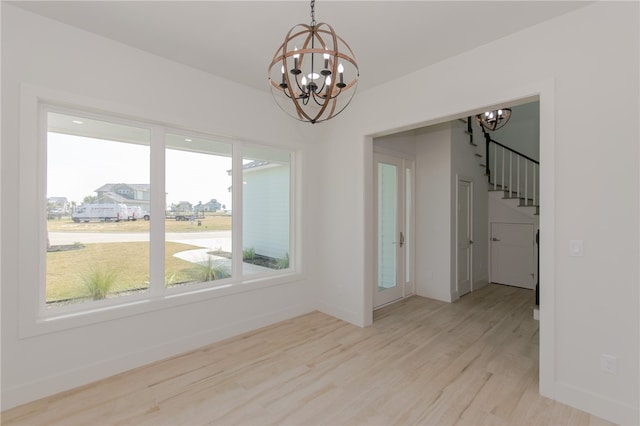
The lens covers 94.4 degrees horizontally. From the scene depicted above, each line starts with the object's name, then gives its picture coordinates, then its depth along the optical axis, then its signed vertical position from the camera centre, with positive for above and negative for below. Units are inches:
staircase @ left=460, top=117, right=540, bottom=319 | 231.1 +31.9
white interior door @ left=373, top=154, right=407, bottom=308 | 186.7 -10.1
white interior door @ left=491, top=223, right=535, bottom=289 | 227.1 -32.0
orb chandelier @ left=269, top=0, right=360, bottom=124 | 62.6 +31.8
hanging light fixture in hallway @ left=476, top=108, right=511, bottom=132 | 169.9 +55.7
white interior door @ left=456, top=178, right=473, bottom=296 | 205.8 -16.1
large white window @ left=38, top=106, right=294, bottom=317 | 106.7 +0.7
